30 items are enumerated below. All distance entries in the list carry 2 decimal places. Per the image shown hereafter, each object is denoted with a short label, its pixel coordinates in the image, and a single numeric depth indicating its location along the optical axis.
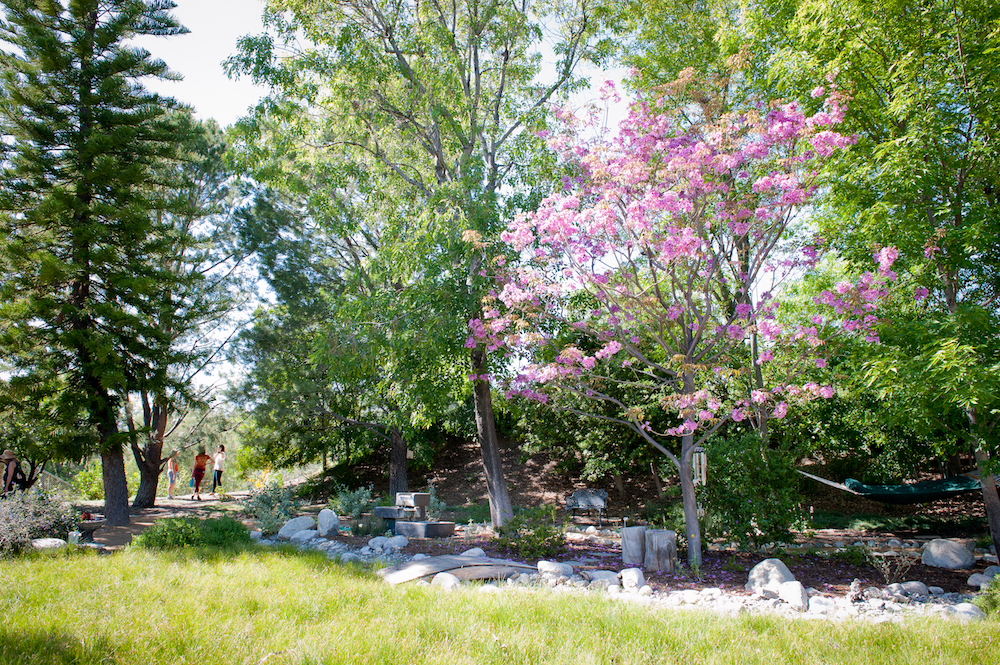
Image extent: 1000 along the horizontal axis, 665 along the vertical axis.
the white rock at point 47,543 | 5.96
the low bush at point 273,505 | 9.69
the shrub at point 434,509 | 10.77
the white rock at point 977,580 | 6.03
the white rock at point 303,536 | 8.36
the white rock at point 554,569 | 5.79
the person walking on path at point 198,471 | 15.35
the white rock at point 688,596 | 5.05
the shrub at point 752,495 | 6.70
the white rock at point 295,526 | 8.86
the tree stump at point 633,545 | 6.68
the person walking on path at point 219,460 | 16.08
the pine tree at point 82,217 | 9.19
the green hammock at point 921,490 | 9.77
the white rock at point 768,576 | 5.48
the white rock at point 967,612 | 4.36
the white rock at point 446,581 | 4.85
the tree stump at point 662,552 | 6.32
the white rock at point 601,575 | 5.78
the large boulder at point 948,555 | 7.11
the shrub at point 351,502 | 11.46
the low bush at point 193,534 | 6.24
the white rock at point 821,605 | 4.73
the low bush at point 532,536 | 7.02
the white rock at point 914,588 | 5.66
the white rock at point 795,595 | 4.95
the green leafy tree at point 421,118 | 8.24
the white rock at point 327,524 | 8.81
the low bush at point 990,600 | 4.52
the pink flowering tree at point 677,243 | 6.05
